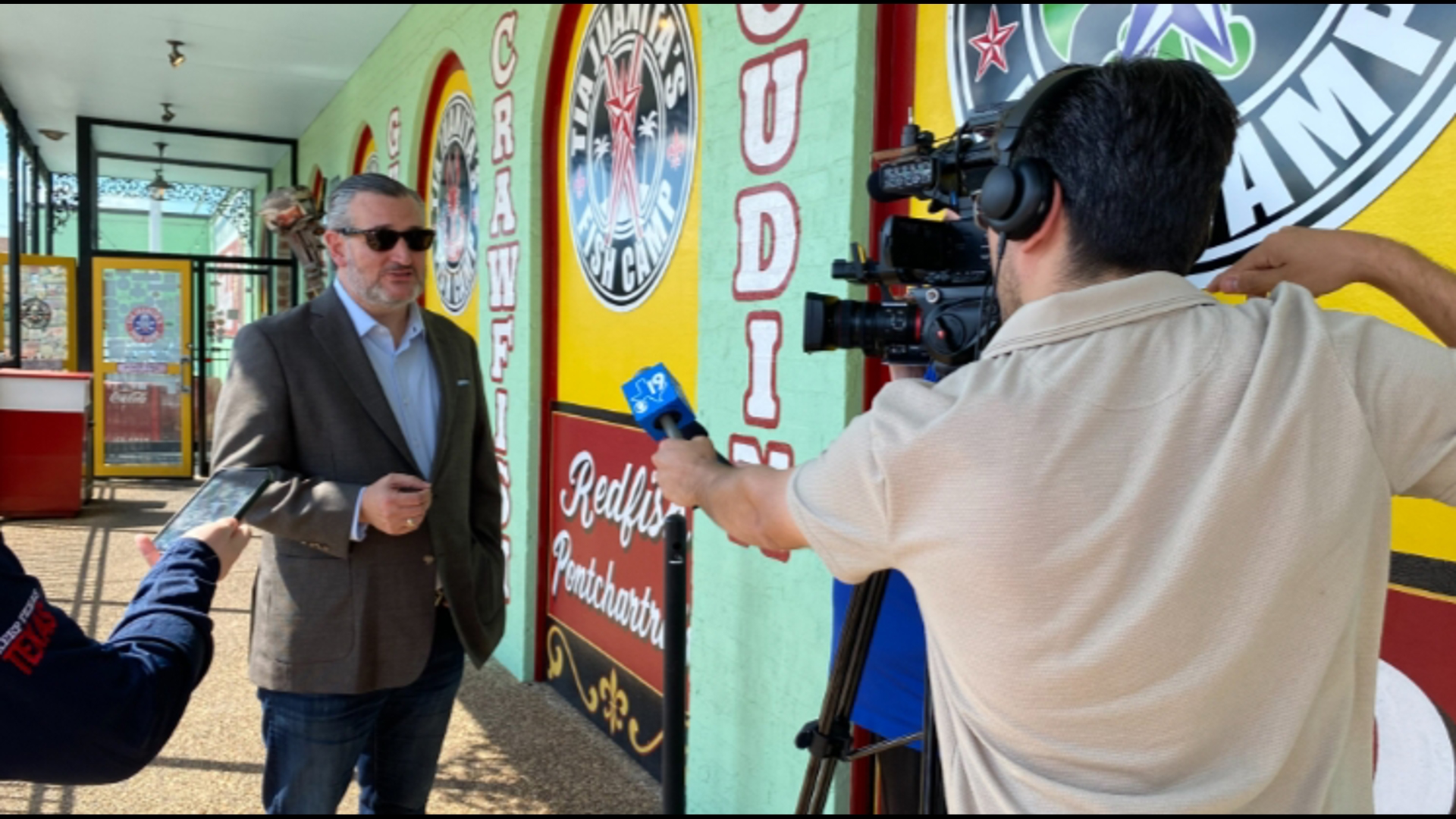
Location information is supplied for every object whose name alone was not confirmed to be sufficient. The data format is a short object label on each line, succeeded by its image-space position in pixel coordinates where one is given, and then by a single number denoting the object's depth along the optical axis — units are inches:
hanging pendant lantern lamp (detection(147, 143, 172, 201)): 561.9
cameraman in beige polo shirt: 33.6
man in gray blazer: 80.4
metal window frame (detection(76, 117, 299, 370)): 384.8
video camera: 47.2
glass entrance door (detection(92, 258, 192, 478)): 398.3
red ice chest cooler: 302.7
